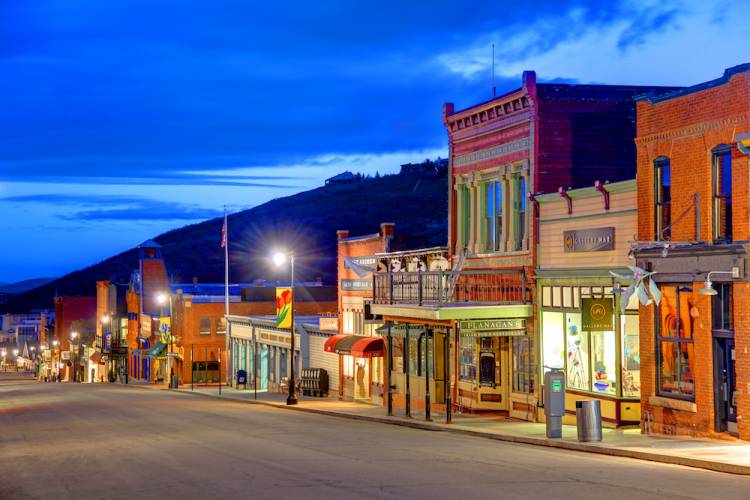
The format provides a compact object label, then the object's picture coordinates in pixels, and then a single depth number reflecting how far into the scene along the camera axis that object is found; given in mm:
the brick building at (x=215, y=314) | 69500
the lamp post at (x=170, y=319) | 74688
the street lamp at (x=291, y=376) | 43094
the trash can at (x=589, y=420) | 23516
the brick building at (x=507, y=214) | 31641
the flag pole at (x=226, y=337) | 67462
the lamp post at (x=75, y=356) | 121562
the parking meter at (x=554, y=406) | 25078
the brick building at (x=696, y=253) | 22422
